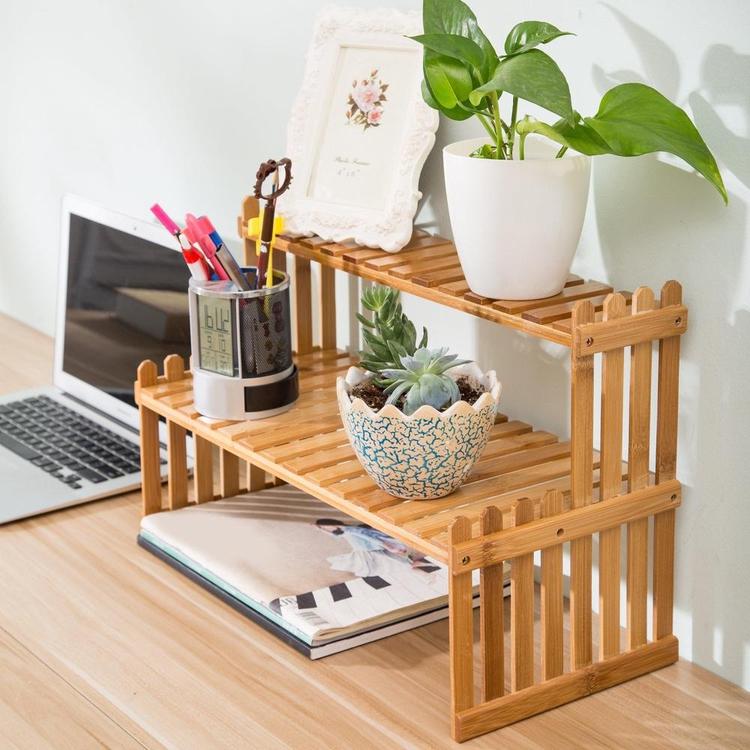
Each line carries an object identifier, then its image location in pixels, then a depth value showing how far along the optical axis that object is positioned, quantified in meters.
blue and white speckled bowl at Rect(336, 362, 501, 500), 2.04
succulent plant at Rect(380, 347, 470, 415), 2.05
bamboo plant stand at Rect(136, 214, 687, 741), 2.01
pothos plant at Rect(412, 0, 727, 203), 1.95
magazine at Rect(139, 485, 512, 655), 2.17
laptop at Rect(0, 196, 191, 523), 2.47
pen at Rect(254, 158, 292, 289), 2.20
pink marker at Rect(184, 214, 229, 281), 2.24
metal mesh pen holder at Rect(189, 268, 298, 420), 2.22
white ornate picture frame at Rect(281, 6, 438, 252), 2.23
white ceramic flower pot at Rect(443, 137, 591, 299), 2.02
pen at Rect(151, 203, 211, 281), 2.24
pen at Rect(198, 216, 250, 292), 2.24
